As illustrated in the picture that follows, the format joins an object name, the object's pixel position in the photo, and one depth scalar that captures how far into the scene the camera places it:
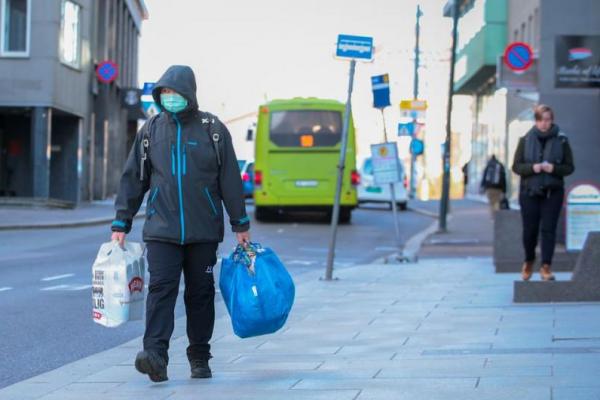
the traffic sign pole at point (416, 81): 66.56
